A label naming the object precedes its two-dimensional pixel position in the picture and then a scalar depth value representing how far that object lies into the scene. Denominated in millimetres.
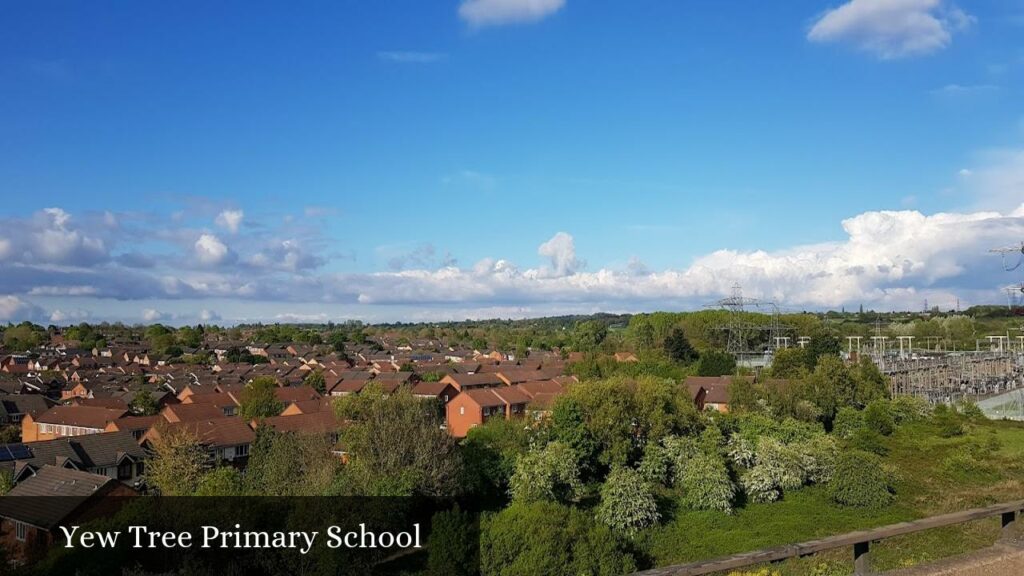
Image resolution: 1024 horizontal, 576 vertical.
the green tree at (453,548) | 17344
